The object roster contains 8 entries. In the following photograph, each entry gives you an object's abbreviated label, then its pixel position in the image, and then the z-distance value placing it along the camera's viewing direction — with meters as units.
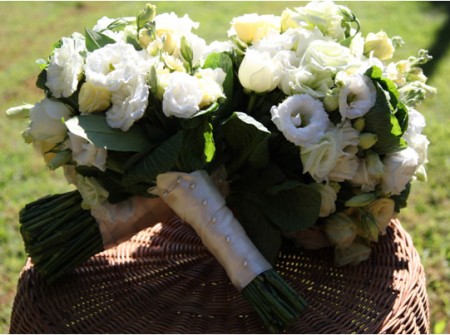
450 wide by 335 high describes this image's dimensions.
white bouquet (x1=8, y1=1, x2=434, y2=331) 1.27
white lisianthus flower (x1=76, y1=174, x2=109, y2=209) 1.36
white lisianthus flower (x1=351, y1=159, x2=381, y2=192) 1.34
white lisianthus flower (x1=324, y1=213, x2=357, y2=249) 1.44
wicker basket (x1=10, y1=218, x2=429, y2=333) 1.35
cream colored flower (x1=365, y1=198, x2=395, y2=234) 1.42
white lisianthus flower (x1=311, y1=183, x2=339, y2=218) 1.35
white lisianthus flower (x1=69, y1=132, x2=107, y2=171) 1.26
